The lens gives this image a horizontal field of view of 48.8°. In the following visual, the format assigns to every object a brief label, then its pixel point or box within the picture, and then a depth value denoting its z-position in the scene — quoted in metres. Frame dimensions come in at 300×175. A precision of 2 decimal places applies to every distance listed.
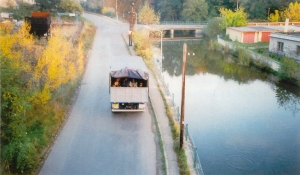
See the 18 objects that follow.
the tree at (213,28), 63.78
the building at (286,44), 34.69
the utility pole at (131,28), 40.38
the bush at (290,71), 29.52
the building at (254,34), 50.09
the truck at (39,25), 33.28
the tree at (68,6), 52.41
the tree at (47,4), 50.38
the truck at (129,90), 19.22
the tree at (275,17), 68.19
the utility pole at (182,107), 14.32
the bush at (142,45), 36.60
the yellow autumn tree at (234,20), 60.09
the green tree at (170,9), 86.31
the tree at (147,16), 66.44
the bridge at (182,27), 68.68
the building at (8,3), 44.99
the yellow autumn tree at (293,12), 63.97
